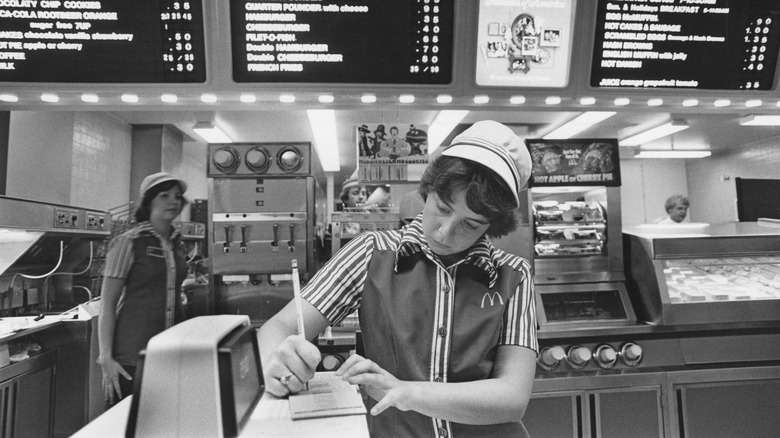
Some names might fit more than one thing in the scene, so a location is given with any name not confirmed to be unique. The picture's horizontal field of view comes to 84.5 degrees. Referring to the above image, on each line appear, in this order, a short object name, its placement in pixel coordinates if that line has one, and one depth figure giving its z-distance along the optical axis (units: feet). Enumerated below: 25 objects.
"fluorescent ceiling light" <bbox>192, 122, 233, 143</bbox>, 19.62
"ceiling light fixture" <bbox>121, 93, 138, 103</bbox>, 6.12
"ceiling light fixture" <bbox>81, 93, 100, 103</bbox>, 6.05
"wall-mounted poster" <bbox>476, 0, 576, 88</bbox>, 6.57
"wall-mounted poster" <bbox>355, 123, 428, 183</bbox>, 10.12
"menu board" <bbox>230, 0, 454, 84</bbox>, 6.25
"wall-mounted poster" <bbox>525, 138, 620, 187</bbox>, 9.82
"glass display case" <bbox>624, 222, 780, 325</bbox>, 8.62
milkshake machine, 10.48
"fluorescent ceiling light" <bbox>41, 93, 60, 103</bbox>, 6.02
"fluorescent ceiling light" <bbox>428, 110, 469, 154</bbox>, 18.48
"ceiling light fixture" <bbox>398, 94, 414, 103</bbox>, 6.58
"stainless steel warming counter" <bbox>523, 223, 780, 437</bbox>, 8.44
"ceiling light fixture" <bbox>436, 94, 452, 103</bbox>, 6.68
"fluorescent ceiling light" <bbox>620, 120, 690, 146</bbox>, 20.56
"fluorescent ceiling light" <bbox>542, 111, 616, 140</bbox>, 18.68
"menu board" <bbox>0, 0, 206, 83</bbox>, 5.98
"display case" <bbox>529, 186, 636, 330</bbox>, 9.44
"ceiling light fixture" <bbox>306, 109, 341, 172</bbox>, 17.97
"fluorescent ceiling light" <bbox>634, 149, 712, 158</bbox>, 25.21
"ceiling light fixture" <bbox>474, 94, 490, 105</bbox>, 6.71
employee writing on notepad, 3.09
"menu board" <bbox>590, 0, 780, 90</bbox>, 6.86
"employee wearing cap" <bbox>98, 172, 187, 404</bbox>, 7.84
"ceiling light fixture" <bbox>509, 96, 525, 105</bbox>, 6.75
